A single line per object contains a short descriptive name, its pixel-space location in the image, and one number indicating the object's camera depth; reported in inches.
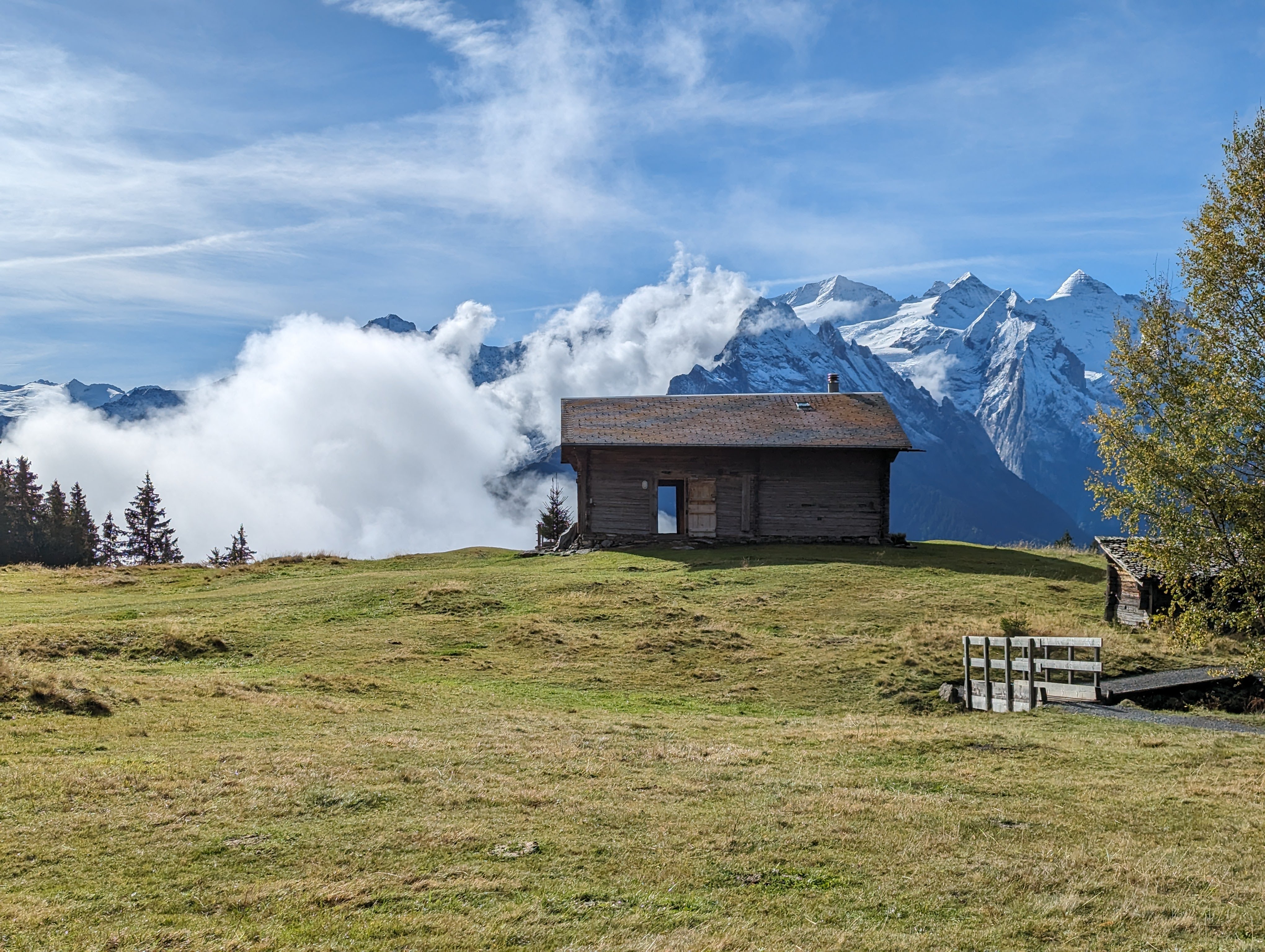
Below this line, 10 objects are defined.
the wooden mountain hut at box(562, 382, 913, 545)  1822.1
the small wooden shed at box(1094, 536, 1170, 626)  1062.4
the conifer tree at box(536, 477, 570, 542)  2817.4
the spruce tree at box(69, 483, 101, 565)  2925.7
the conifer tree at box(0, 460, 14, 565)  2748.5
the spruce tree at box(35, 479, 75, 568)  2832.2
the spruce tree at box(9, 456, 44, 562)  2783.0
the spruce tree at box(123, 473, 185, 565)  3646.7
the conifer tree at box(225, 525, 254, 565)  3714.6
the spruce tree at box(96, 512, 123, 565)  3440.0
